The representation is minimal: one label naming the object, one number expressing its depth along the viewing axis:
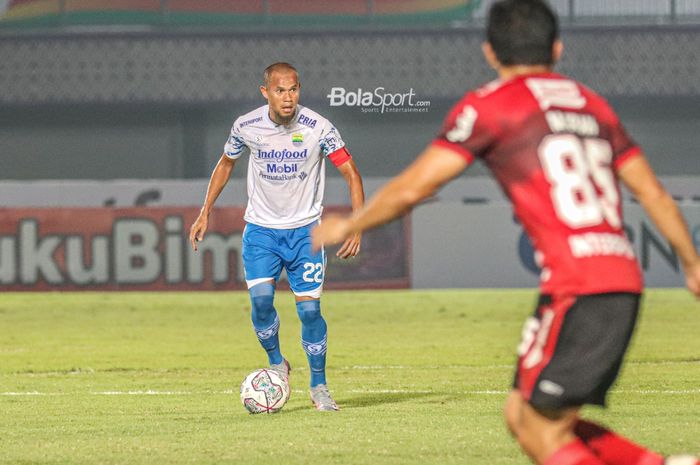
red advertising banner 46.56
